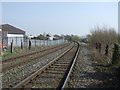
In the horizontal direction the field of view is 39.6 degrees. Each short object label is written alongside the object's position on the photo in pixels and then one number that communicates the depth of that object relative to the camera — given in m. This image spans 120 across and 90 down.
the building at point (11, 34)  27.20
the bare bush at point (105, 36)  23.03
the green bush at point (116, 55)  11.15
